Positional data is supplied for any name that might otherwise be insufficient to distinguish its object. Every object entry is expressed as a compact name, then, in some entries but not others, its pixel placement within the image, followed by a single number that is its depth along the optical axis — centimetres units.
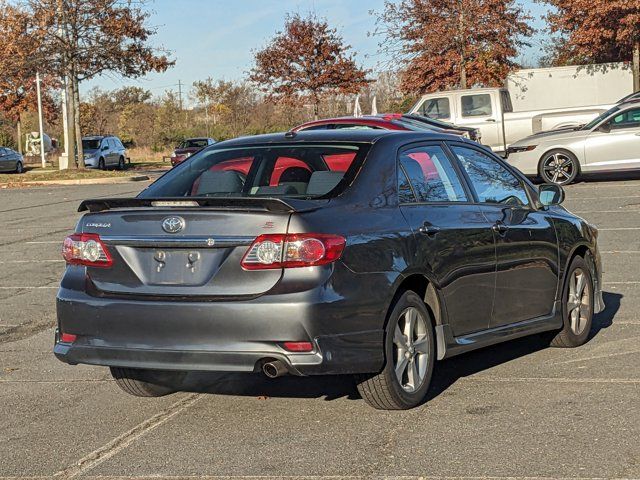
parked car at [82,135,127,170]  4472
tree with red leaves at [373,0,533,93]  3838
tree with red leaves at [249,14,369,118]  4956
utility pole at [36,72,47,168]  5244
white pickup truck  2642
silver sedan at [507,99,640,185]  2122
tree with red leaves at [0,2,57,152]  3669
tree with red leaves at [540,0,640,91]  3588
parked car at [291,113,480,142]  1677
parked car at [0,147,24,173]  4544
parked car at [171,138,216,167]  4475
